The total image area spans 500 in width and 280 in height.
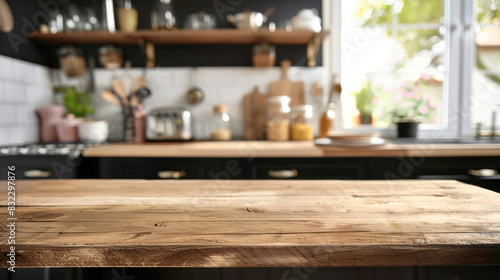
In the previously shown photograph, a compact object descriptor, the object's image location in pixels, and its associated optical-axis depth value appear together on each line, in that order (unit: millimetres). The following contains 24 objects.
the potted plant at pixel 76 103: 2430
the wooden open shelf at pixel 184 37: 2277
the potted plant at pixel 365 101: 2652
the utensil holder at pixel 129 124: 2311
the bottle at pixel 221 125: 2358
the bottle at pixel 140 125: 2299
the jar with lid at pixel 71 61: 2512
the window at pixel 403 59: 2547
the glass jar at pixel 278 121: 2338
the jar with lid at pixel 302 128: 2319
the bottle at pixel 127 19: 2422
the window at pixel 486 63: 2537
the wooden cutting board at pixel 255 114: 2518
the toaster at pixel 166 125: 2178
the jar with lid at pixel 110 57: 2539
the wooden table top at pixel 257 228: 547
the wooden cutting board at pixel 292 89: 2559
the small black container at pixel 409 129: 2316
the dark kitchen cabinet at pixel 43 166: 1838
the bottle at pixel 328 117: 2402
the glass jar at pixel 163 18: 2357
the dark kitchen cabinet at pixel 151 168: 1901
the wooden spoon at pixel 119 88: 2465
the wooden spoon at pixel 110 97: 2441
